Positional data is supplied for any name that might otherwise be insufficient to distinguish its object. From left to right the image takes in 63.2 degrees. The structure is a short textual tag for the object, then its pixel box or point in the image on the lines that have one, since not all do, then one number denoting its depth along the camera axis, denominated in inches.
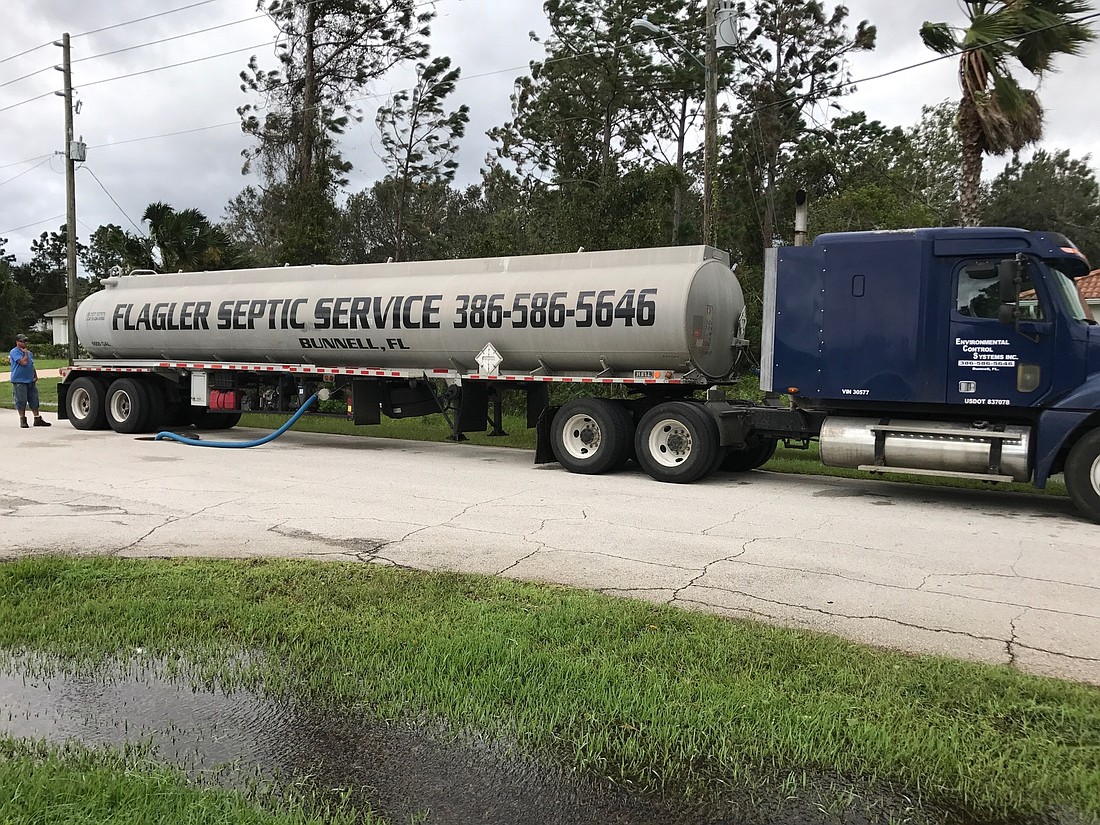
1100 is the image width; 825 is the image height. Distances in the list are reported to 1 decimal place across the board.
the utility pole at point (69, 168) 1047.6
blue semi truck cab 378.6
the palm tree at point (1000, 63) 647.8
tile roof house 944.3
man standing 697.0
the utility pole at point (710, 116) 645.9
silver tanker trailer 386.6
